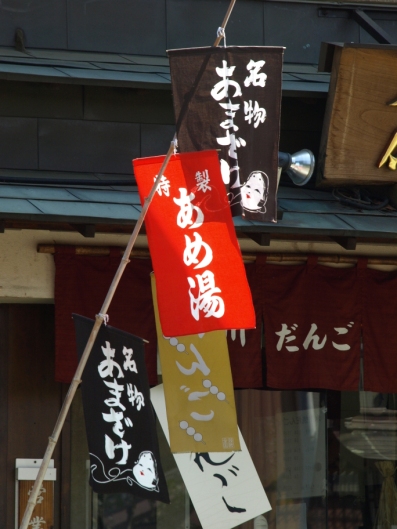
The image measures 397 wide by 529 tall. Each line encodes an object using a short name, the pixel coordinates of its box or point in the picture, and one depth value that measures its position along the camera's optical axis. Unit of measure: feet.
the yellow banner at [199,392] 48.60
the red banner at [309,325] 55.14
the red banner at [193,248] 39.23
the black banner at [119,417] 42.42
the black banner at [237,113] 44.65
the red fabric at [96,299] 52.19
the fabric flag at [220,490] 53.10
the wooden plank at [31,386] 54.10
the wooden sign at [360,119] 50.20
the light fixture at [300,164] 51.58
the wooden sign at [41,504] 52.86
